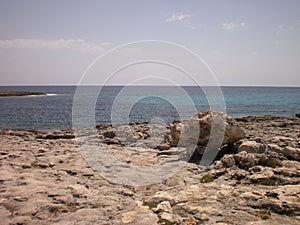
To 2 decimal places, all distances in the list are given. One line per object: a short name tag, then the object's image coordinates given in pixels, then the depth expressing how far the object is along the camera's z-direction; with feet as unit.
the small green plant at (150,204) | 33.20
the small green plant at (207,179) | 42.50
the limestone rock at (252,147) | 49.95
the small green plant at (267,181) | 37.67
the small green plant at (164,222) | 28.58
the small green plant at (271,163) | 44.02
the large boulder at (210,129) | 56.80
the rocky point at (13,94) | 473.92
